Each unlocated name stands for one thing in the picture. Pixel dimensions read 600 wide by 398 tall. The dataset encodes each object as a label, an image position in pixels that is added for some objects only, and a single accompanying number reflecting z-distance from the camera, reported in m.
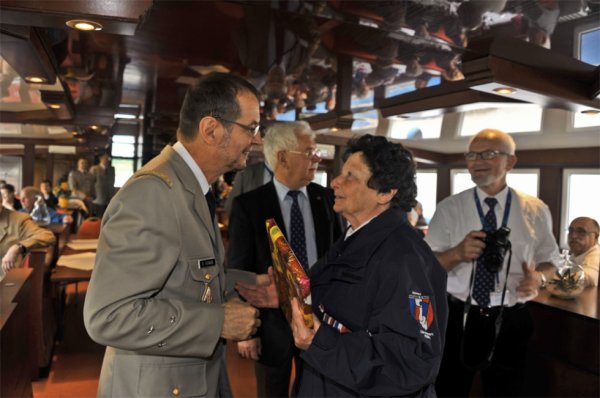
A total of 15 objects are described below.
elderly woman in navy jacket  1.46
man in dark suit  2.70
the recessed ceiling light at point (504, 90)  2.96
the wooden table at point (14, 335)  2.45
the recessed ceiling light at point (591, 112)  3.27
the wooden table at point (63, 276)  3.97
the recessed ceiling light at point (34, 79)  3.18
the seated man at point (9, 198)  3.01
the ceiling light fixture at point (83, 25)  1.83
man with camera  2.84
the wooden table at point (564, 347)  3.13
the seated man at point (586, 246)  3.55
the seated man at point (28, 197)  3.35
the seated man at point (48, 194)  4.00
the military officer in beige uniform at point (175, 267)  1.29
